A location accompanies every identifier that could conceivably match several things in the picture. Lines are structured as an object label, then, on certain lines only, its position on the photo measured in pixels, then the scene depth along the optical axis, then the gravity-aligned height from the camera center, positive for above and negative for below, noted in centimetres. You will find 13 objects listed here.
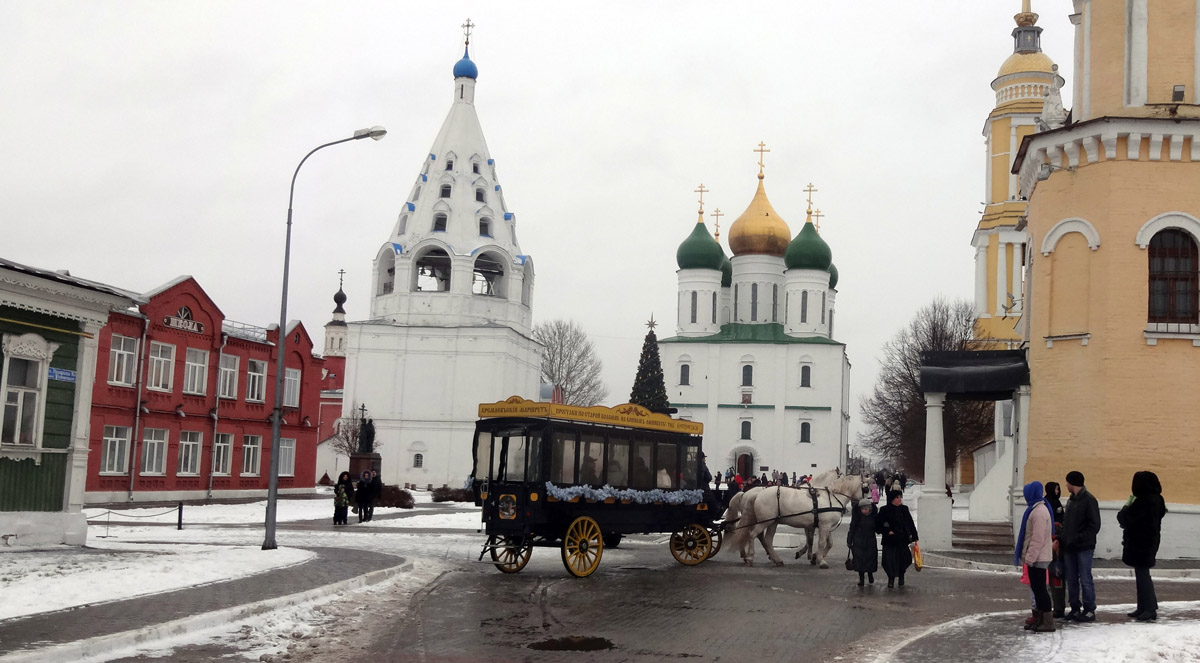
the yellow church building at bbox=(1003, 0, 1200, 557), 2106 +380
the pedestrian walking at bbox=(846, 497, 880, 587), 1652 -121
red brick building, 3812 +81
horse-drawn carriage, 1694 -52
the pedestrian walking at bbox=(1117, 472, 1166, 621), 1205 -64
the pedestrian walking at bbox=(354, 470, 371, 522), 3153 -172
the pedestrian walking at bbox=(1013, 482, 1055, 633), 1180 -84
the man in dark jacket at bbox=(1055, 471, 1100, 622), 1248 -80
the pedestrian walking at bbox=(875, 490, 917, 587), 1648 -106
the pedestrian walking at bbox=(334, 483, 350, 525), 2975 -184
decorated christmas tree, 7075 +426
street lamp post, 1920 +72
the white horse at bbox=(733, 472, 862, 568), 1981 -97
